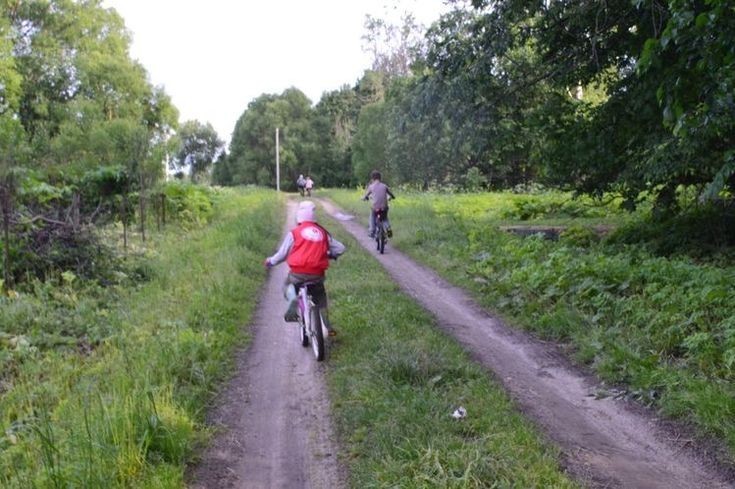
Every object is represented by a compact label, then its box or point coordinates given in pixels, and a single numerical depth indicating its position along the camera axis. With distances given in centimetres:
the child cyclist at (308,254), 726
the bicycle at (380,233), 1527
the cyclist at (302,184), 4231
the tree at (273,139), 6731
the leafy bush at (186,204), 2131
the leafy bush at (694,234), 1098
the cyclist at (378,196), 1534
